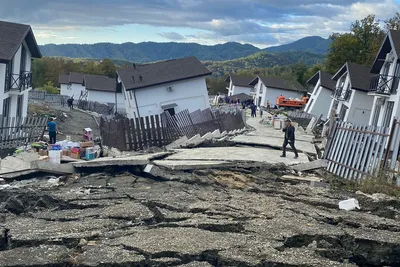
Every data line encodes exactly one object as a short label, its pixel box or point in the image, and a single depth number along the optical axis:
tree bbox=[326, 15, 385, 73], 53.97
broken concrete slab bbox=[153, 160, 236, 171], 11.84
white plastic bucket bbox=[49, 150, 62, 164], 13.30
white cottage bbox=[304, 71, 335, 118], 48.56
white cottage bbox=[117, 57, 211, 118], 39.03
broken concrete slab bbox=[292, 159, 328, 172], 12.90
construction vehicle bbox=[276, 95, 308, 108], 56.66
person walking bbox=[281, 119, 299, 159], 14.81
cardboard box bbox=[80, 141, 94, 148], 15.56
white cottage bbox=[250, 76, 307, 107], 66.81
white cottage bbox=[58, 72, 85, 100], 75.62
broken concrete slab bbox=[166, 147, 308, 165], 13.39
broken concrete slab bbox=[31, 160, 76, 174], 12.56
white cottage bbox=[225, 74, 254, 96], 84.00
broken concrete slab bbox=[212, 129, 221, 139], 19.21
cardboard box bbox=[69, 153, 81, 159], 14.48
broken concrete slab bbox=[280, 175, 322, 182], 11.44
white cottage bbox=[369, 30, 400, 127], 26.44
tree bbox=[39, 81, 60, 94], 76.94
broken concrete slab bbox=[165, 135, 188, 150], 17.46
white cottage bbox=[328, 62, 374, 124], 36.34
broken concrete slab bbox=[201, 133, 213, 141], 18.22
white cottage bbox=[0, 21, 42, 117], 24.01
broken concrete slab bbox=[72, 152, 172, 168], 12.16
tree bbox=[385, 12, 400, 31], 49.69
